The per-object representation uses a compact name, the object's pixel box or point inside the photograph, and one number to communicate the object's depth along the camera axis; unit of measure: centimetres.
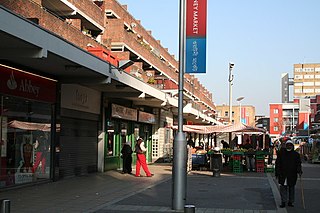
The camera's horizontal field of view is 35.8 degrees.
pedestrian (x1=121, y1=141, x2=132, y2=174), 2130
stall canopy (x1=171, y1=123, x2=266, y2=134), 2439
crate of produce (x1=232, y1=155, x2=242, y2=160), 2359
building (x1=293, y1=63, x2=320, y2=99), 12575
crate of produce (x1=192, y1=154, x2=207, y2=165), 2481
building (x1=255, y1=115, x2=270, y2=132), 14598
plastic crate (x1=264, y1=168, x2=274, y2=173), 2420
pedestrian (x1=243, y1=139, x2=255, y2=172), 2444
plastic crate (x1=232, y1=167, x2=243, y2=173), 2366
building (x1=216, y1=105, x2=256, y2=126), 12175
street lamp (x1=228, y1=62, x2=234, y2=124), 3092
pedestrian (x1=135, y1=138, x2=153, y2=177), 1998
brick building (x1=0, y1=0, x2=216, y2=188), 1322
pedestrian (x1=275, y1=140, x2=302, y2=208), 1202
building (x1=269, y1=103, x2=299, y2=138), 12912
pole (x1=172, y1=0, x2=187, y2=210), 1074
